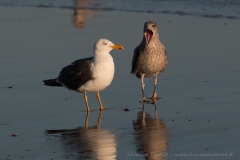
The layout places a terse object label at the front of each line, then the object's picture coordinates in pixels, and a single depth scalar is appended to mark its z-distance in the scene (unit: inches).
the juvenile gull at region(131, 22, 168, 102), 762.8
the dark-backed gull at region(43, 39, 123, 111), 662.5
